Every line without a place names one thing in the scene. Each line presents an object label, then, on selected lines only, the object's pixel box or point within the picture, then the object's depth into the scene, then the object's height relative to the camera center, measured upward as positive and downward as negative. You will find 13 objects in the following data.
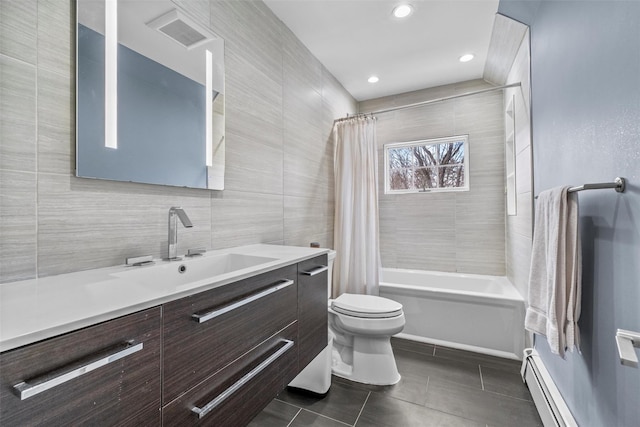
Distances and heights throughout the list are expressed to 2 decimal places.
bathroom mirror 1.01 +0.52
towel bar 0.90 +0.10
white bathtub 2.17 -0.85
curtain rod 2.17 +1.03
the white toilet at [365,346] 1.76 -0.90
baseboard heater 1.32 -0.96
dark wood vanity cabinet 0.50 -0.36
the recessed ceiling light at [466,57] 2.52 +1.44
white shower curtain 2.54 +0.00
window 3.07 +0.57
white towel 1.11 -0.24
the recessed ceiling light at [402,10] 1.91 +1.43
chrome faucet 1.21 -0.07
